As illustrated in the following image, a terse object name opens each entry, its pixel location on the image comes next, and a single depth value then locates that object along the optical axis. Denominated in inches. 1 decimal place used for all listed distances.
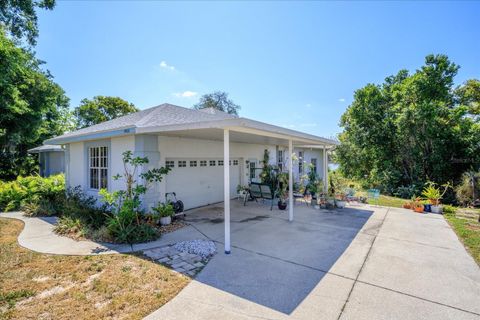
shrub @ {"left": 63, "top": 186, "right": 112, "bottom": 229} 267.4
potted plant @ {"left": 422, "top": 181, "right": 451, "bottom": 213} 350.3
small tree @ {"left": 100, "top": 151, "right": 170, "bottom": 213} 240.4
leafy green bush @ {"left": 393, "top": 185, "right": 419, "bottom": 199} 534.3
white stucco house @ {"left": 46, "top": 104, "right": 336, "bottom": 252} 239.6
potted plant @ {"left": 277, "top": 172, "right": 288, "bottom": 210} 365.4
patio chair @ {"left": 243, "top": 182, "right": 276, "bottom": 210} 373.0
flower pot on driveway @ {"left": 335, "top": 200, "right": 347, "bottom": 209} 382.6
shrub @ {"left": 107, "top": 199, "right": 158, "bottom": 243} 220.4
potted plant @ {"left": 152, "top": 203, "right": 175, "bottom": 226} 270.6
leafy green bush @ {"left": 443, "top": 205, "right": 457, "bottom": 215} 355.4
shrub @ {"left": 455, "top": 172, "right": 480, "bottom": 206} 437.4
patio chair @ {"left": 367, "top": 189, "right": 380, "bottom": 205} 418.3
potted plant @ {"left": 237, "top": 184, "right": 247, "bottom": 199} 416.2
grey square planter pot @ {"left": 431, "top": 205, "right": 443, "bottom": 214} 349.4
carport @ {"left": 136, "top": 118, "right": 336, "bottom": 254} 182.5
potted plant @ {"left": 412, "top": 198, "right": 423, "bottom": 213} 354.0
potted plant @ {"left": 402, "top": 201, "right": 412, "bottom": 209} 381.3
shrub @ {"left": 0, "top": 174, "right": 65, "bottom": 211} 377.0
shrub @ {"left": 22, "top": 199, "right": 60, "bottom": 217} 335.0
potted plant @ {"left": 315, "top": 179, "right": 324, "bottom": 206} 385.4
